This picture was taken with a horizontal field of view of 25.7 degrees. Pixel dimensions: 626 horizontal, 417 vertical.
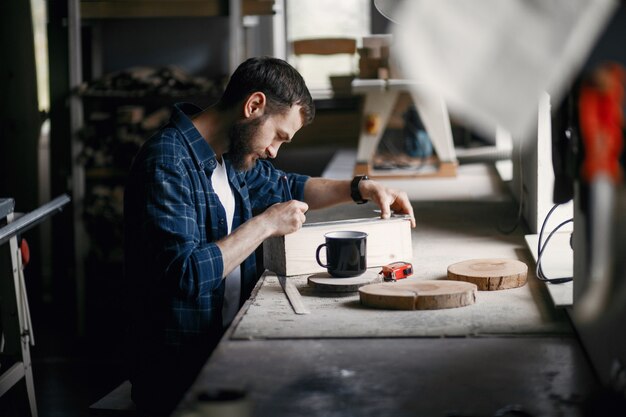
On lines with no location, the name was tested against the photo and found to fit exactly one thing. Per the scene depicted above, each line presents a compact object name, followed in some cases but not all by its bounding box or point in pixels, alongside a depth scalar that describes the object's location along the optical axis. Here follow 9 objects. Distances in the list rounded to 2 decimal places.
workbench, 1.90
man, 2.47
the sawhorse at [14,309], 3.03
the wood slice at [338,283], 2.42
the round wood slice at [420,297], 2.29
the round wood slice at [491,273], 2.41
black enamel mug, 2.47
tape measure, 2.46
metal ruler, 2.31
